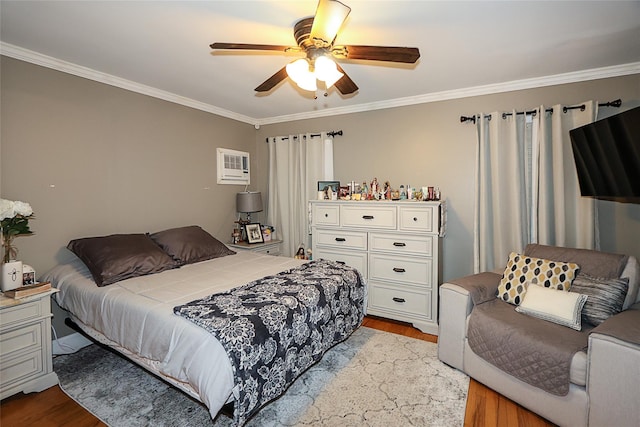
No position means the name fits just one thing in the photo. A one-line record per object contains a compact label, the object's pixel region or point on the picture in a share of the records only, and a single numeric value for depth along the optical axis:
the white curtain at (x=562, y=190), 2.79
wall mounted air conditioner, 4.12
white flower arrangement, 2.07
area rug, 1.90
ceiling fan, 1.59
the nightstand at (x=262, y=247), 3.98
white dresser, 3.11
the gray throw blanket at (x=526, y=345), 1.77
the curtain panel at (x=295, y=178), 4.18
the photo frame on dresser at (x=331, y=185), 3.95
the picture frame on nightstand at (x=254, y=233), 4.09
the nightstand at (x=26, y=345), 1.97
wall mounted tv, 2.01
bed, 1.56
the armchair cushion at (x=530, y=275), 2.29
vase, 2.07
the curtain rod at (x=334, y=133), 4.06
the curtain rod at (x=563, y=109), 2.73
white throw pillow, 2.03
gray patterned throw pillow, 2.03
